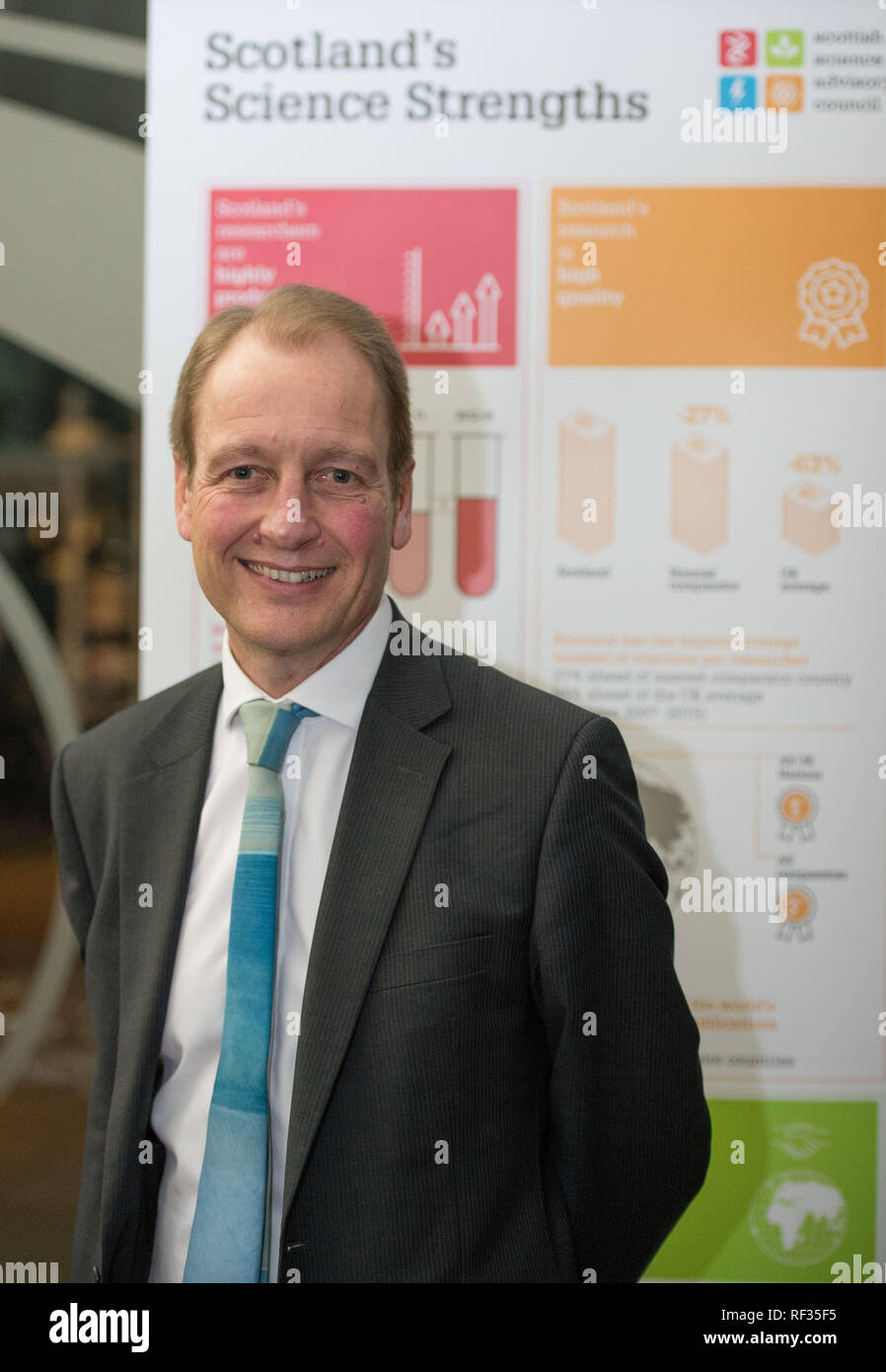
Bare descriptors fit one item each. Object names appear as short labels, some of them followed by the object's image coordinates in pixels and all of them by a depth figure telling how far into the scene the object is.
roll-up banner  2.54
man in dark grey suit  1.53
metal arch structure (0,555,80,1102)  2.78
